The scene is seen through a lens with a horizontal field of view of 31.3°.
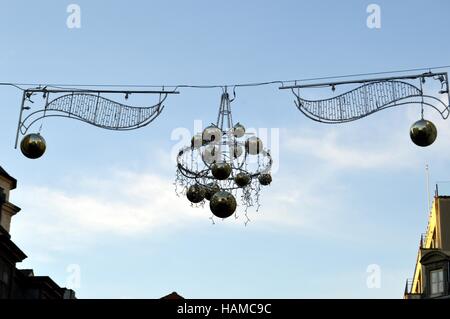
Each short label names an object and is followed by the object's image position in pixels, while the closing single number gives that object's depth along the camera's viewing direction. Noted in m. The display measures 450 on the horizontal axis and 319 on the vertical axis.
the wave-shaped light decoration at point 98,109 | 15.00
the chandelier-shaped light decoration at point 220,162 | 15.00
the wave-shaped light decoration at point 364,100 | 14.18
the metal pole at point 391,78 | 14.15
